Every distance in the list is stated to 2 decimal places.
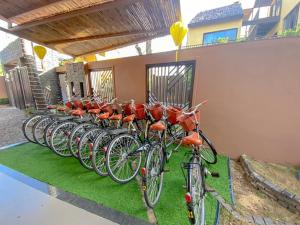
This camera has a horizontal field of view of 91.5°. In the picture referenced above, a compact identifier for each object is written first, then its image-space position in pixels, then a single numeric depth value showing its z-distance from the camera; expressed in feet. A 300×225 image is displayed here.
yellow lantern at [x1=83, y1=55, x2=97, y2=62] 21.33
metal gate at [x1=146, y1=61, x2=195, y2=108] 9.81
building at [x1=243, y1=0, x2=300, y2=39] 17.98
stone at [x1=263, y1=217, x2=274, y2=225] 5.03
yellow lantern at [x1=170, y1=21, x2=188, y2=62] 9.47
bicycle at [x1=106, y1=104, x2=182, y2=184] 6.24
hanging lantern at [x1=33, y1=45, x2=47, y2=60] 13.71
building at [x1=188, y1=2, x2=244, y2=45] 23.11
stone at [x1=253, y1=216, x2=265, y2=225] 5.02
